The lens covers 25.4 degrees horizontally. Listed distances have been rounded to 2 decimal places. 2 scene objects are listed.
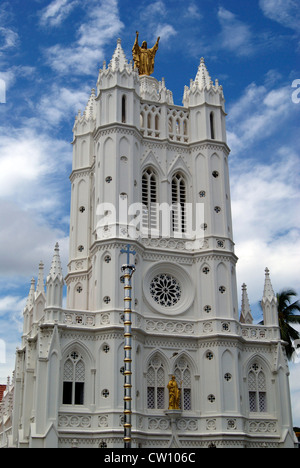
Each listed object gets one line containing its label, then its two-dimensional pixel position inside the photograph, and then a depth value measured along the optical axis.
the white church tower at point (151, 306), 38.66
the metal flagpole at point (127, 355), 26.50
